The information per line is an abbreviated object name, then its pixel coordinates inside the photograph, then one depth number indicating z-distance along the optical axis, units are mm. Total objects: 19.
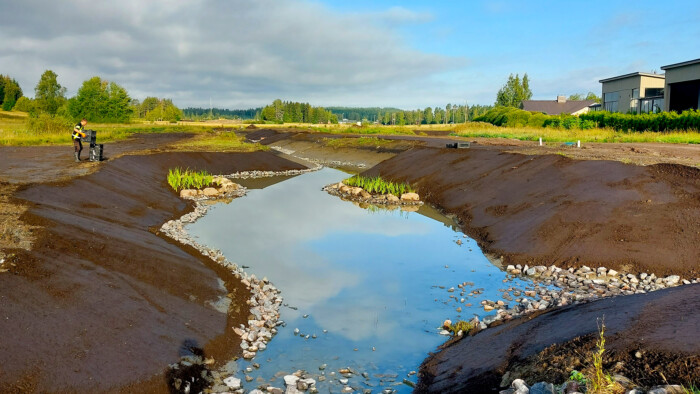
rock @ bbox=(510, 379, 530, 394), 6238
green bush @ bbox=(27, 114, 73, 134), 53344
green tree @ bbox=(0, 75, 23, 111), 125688
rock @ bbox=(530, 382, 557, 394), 5988
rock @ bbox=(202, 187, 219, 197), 29836
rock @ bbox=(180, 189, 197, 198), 28688
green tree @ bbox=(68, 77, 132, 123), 94000
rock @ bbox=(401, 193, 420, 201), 29188
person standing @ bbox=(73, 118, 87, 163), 25922
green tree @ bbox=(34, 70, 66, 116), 107112
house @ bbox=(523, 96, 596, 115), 94125
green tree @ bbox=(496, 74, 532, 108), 112688
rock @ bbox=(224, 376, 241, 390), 8453
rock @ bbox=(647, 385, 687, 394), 5445
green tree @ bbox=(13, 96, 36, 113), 117312
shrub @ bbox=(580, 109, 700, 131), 39212
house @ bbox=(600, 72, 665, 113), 54638
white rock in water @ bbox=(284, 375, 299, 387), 8617
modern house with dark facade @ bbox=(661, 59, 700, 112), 45309
